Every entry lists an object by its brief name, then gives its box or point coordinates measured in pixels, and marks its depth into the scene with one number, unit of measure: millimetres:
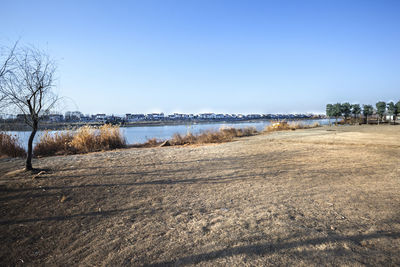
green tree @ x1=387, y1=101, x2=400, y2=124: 33997
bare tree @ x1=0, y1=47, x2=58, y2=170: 5605
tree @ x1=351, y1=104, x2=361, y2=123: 36000
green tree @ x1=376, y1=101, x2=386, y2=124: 34675
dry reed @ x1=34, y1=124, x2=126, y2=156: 11234
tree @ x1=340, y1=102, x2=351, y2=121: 35500
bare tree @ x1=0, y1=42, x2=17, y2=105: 4889
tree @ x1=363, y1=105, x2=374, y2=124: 36469
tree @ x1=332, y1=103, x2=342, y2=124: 34753
